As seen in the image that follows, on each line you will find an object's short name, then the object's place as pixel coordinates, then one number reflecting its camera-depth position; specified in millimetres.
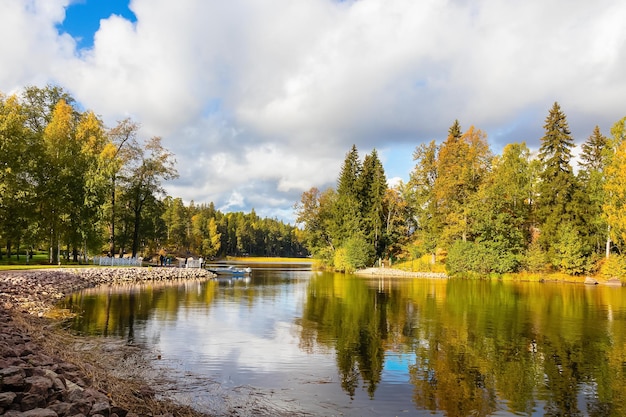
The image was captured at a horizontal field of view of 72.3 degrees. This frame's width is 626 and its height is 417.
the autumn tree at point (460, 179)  51125
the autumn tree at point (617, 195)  41062
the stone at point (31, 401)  5723
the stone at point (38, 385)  6082
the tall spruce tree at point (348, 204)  63344
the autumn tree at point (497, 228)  48719
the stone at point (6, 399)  5507
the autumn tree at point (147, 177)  48531
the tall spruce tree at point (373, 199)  63812
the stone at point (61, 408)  5711
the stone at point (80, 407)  5851
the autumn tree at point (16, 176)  31688
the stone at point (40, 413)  5273
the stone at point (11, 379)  6079
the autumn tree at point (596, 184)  46000
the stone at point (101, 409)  5950
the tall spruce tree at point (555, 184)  47094
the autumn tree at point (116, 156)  43906
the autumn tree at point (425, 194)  56344
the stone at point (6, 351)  7942
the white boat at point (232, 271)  52969
